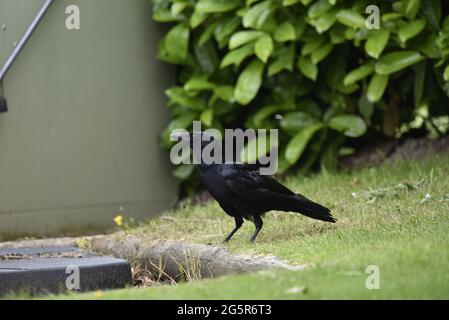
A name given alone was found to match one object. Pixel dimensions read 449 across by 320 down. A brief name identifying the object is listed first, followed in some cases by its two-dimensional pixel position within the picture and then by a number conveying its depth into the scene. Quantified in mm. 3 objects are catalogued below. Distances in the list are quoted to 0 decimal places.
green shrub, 14703
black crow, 11469
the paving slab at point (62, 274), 10766
